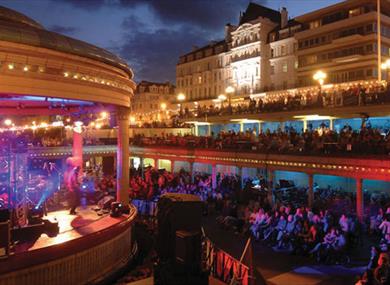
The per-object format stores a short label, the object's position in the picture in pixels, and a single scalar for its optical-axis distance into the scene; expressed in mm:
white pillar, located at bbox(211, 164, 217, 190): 27352
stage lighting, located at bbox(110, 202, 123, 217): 13203
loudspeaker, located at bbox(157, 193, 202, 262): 6594
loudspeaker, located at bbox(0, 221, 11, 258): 8508
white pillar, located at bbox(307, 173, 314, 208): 21316
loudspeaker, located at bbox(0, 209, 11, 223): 8977
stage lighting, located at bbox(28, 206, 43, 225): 11227
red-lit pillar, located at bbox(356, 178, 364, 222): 18938
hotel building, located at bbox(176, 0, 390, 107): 45156
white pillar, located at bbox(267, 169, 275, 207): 21978
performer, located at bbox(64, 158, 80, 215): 14641
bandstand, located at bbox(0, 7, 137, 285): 9164
